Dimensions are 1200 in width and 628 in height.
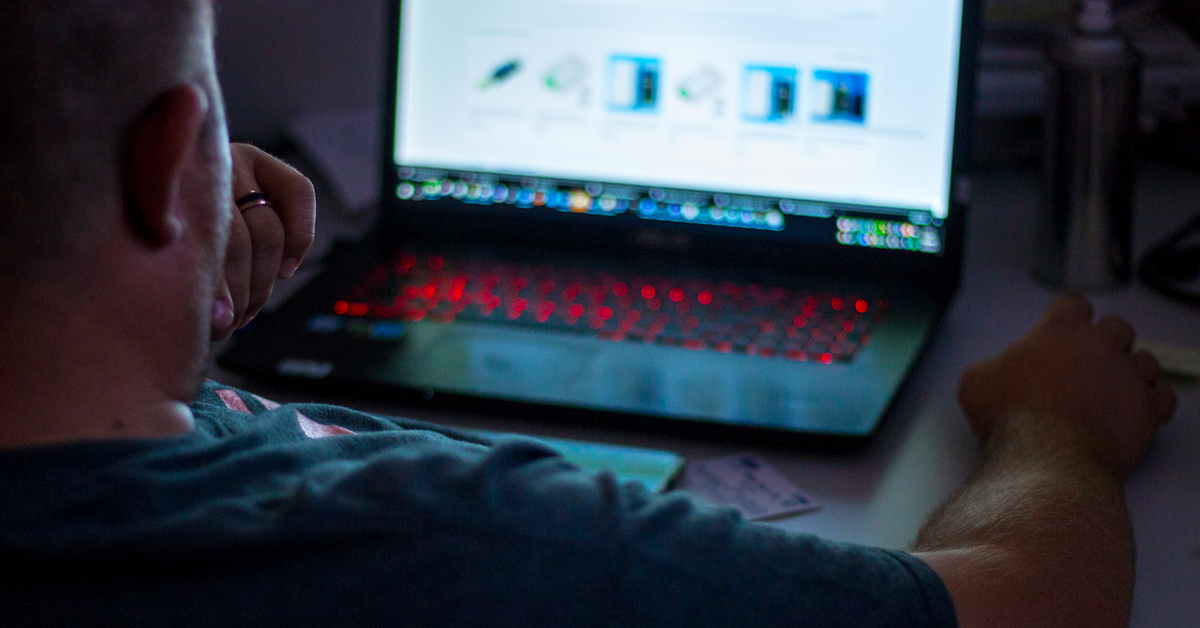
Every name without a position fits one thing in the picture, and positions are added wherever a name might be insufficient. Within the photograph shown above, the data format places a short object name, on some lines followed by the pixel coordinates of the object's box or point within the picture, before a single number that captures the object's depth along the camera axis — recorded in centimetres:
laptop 161
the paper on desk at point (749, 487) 150
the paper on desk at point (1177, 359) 162
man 121
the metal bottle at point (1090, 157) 172
